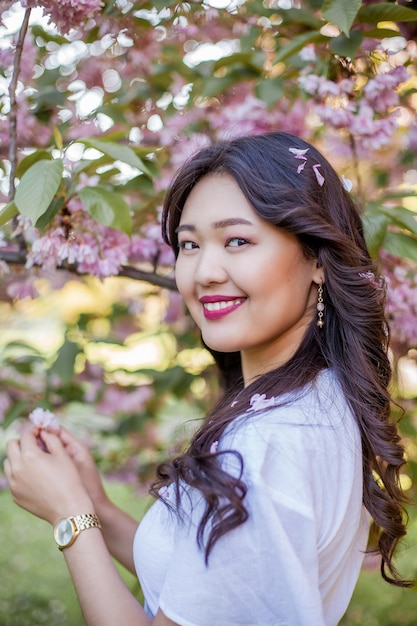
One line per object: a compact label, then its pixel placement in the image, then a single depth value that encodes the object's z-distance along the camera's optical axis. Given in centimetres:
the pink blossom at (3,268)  173
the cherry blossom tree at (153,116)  163
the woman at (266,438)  111
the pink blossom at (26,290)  206
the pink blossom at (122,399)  282
